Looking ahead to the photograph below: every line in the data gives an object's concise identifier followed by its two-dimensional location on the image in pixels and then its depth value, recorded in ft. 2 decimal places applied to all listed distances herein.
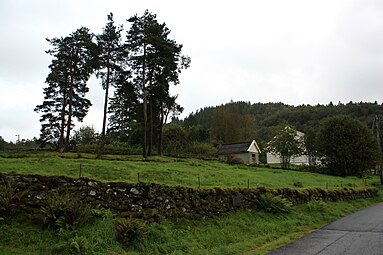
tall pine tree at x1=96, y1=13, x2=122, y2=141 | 113.34
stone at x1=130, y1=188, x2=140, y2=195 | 36.35
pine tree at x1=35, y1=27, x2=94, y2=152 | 123.03
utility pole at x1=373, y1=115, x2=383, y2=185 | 131.38
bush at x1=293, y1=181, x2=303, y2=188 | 73.84
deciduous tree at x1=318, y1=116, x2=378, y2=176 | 147.23
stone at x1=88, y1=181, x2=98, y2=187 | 34.40
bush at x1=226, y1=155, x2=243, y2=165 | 130.41
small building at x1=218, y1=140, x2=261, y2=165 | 190.19
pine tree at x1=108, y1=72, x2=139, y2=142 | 130.94
